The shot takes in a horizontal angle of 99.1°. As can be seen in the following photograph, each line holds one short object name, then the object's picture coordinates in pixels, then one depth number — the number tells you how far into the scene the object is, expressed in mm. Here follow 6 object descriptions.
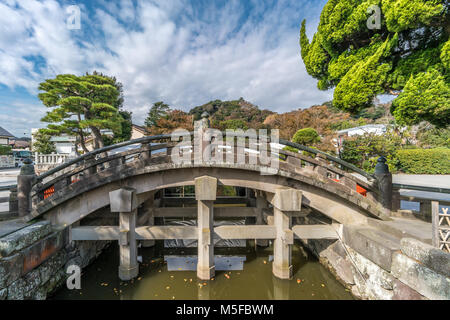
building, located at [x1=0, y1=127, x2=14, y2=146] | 28972
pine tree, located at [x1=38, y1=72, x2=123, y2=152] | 11472
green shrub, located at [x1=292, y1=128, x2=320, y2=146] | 12939
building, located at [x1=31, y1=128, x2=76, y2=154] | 21353
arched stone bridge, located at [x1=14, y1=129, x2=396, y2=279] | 4488
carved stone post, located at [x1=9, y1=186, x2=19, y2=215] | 4561
